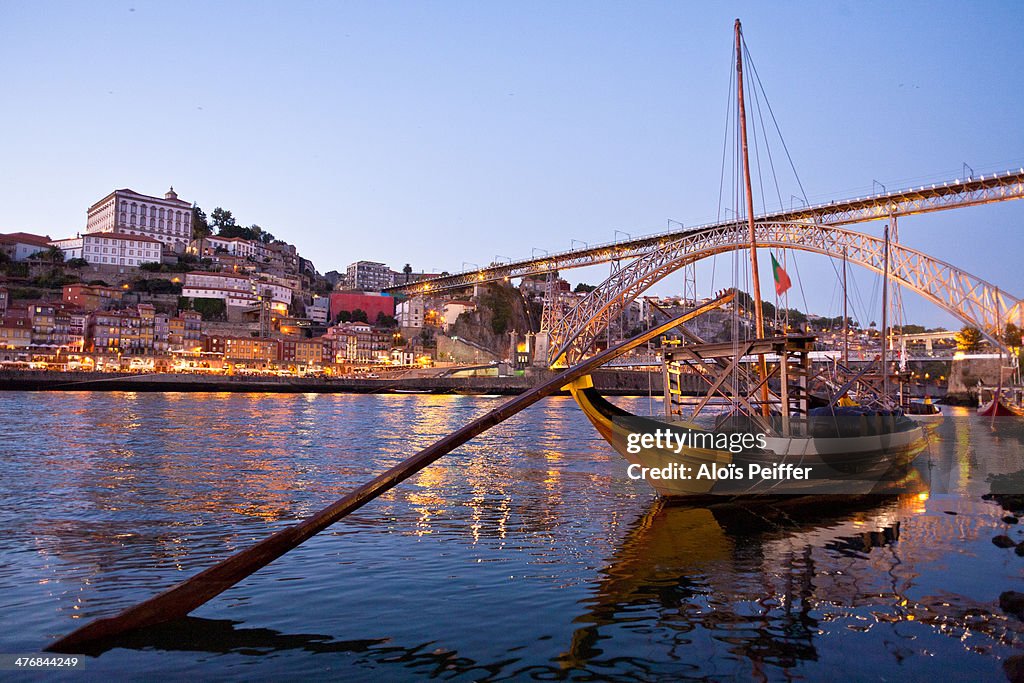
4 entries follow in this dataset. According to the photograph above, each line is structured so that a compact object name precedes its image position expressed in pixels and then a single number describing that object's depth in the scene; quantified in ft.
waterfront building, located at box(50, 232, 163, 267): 330.13
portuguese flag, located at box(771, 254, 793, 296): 60.80
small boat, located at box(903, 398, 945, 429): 106.42
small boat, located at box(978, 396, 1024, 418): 119.14
